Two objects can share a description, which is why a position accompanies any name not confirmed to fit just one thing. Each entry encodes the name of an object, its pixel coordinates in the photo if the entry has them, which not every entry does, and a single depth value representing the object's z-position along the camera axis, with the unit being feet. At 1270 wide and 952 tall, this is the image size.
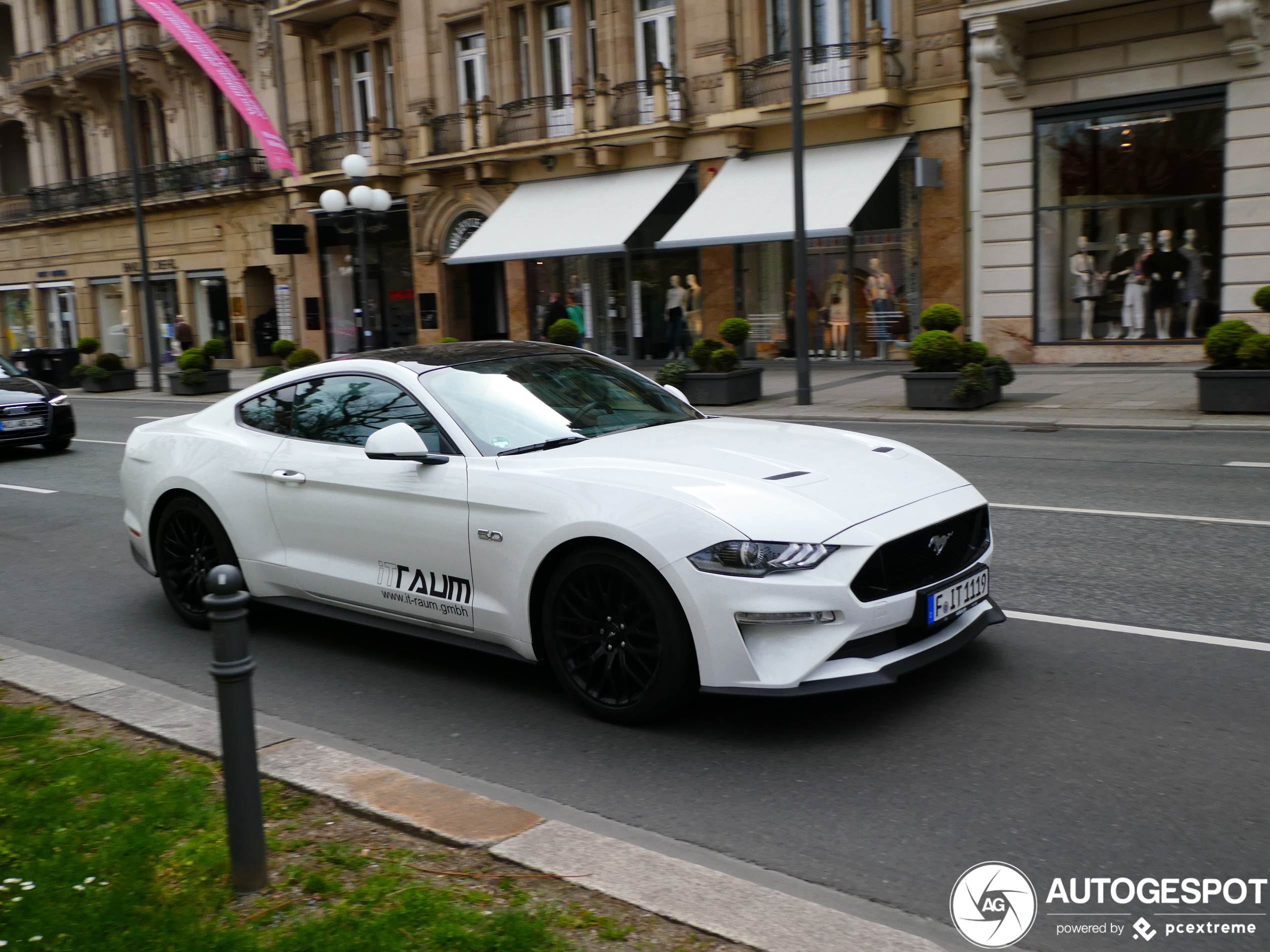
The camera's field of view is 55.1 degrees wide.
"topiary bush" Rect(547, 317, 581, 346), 68.33
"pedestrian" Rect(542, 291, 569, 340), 90.68
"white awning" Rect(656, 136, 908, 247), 72.08
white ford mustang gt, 14.26
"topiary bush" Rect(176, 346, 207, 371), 90.74
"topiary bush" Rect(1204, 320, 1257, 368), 45.19
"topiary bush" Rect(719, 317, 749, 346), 62.59
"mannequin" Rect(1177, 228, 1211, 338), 65.51
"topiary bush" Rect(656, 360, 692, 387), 59.47
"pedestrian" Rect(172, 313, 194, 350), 118.52
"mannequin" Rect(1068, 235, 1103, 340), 69.31
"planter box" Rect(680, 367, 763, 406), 59.41
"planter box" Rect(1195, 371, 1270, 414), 44.45
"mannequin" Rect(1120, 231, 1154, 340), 67.46
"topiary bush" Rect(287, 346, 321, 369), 75.92
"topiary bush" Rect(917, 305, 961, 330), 54.54
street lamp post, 70.49
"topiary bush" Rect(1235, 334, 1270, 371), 44.37
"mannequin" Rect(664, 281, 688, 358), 86.43
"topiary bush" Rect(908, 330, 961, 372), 52.54
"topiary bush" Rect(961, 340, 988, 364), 52.60
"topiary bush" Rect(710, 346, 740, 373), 59.82
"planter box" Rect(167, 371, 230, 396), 90.99
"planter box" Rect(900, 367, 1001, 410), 52.26
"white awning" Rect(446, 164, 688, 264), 83.10
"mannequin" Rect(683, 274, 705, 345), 85.35
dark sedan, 50.65
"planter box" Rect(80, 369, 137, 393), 100.17
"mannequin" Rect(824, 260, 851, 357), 78.54
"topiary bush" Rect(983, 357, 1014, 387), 53.31
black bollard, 10.76
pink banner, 94.38
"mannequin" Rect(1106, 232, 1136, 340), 68.08
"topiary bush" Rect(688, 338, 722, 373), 60.49
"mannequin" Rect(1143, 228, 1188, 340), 66.39
